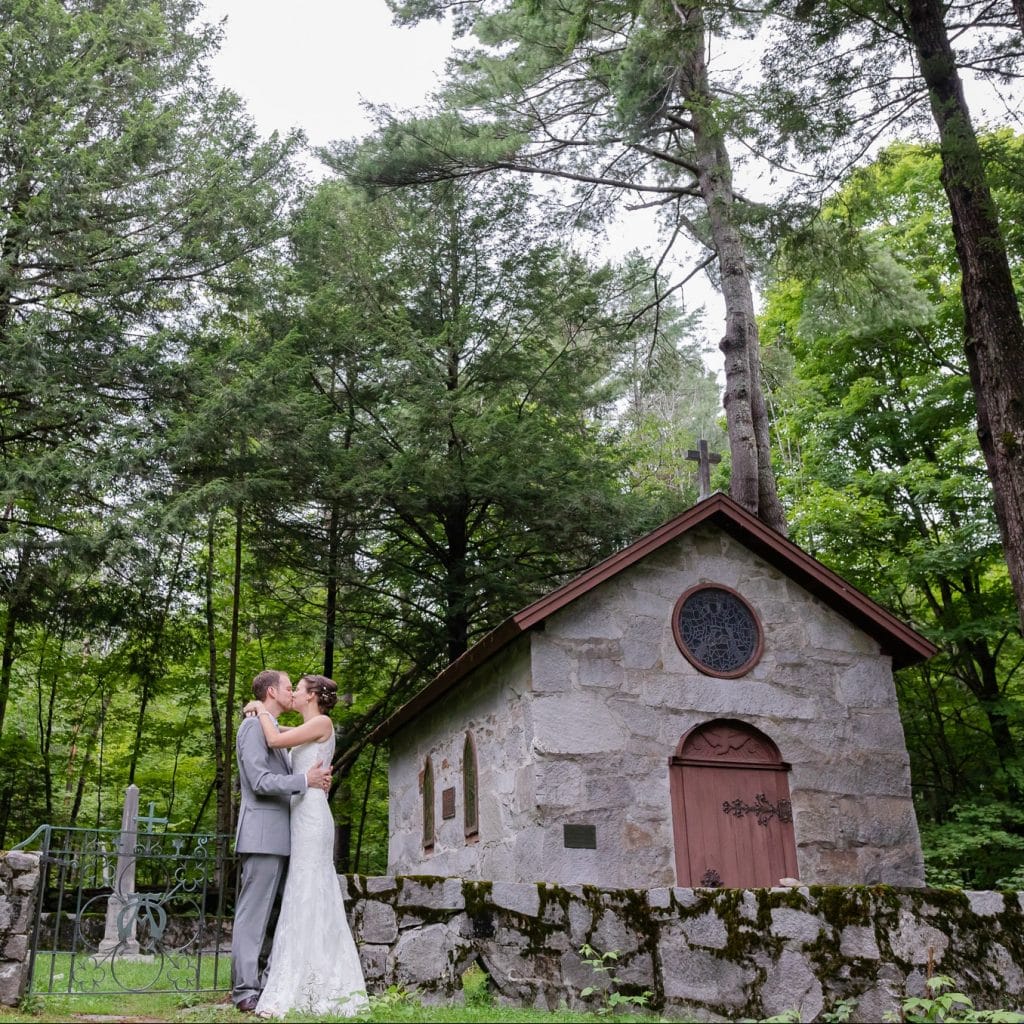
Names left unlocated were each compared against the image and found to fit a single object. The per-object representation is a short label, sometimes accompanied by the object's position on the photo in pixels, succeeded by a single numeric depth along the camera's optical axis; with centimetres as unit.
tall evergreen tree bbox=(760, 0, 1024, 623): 880
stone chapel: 969
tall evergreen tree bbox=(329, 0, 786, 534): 1495
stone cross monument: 1111
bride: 567
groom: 586
